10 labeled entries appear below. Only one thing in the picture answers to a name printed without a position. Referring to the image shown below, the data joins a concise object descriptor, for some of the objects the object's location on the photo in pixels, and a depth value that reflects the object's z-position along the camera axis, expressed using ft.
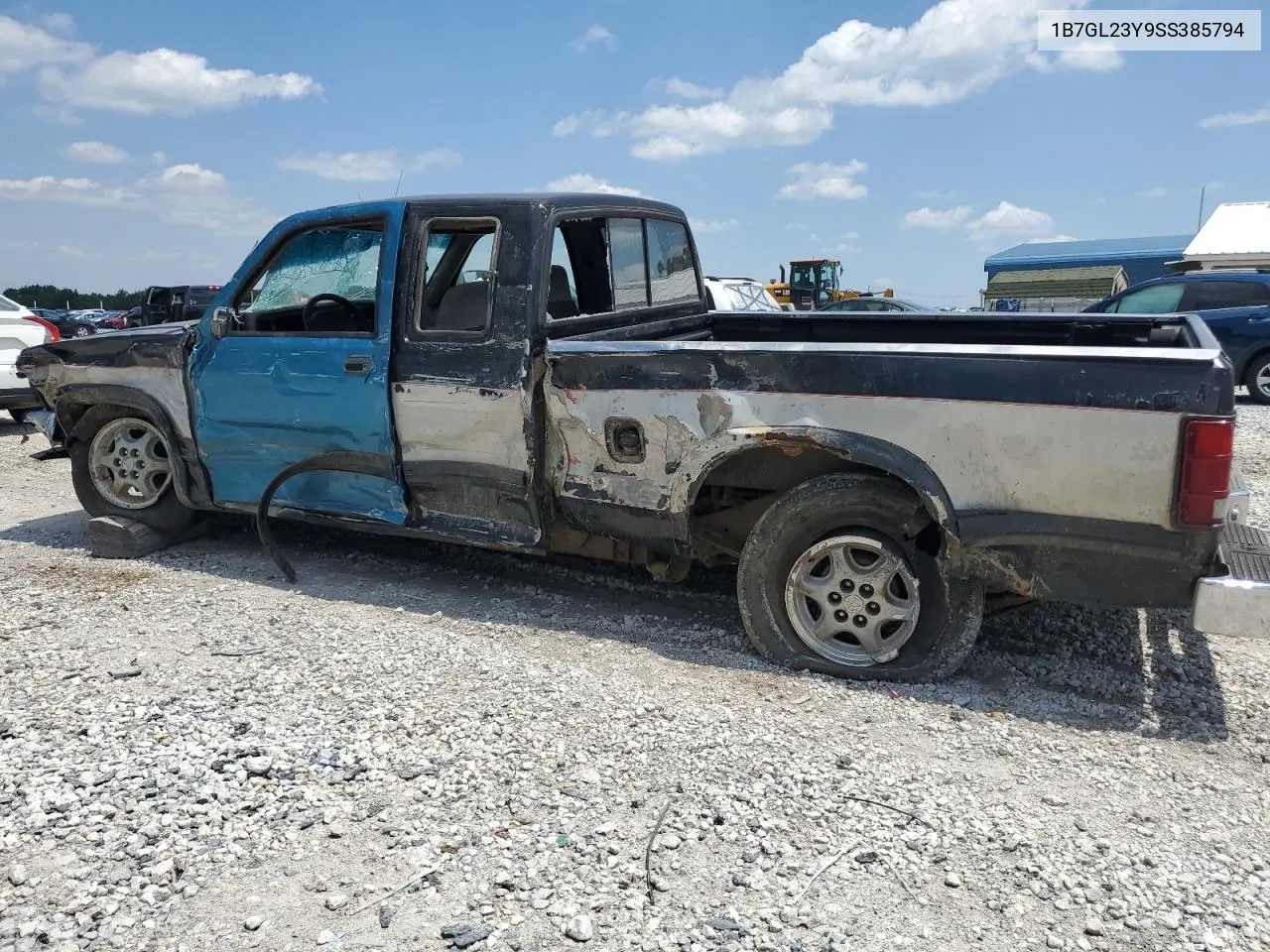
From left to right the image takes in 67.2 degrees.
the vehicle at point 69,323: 90.59
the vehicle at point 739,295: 38.24
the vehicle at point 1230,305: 38.37
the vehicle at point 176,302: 65.77
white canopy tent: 68.28
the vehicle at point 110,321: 89.66
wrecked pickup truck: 10.83
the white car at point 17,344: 31.35
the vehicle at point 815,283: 98.94
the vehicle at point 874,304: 58.49
